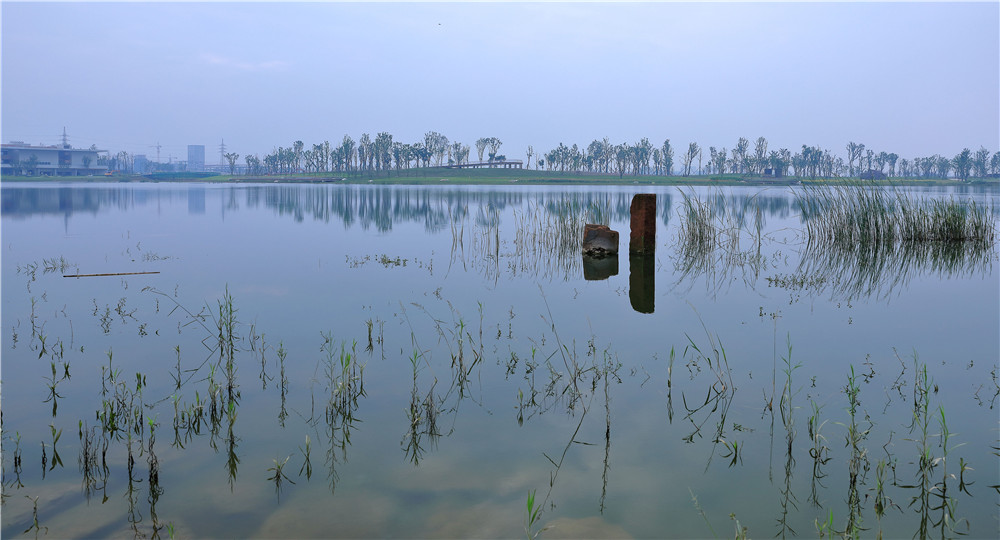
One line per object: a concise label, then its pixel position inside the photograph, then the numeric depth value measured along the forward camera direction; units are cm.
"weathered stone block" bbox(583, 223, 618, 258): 1196
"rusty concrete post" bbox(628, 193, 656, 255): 1212
